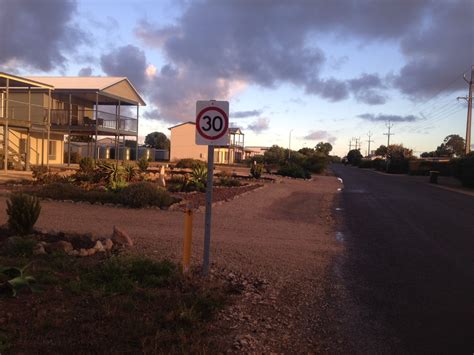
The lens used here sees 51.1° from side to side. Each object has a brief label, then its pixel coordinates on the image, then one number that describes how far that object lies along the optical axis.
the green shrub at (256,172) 33.19
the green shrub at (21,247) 7.53
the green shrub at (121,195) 15.21
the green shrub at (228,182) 25.91
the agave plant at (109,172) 20.57
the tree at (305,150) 80.36
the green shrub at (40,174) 19.98
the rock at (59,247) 7.80
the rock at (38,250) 7.60
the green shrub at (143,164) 31.45
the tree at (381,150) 145.12
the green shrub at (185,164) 43.57
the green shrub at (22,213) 8.94
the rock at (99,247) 8.09
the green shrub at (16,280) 5.64
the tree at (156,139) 139.95
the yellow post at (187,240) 6.72
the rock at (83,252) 7.73
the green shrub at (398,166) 72.62
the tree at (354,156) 141.25
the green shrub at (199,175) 22.25
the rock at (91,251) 7.83
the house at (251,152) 111.72
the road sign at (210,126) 6.52
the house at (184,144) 75.19
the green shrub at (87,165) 23.01
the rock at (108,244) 8.37
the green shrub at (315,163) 57.94
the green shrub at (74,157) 40.94
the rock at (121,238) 8.88
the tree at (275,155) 69.04
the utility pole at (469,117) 48.66
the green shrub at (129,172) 23.19
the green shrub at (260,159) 68.19
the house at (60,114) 29.22
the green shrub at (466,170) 36.44
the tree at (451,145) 131.60
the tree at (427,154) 142.45
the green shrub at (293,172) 40.78
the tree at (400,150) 79.01
